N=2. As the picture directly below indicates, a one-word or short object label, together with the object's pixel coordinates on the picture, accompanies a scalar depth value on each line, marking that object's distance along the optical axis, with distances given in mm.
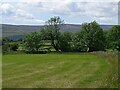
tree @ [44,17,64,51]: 65899
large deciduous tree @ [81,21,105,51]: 65081
